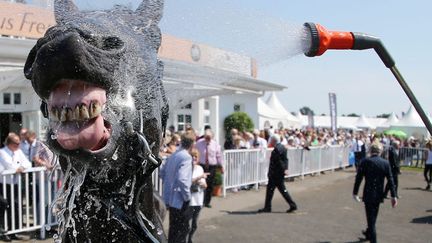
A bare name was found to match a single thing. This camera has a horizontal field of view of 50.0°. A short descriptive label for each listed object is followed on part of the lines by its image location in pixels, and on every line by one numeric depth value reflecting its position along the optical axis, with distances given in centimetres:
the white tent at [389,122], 3664
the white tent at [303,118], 4111
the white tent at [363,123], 4238
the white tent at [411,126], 3009
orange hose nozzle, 209
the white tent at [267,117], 2638
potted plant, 1052
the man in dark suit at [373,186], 752
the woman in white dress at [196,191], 664
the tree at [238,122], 2023
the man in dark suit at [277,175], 1005
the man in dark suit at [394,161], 1266
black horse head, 129
